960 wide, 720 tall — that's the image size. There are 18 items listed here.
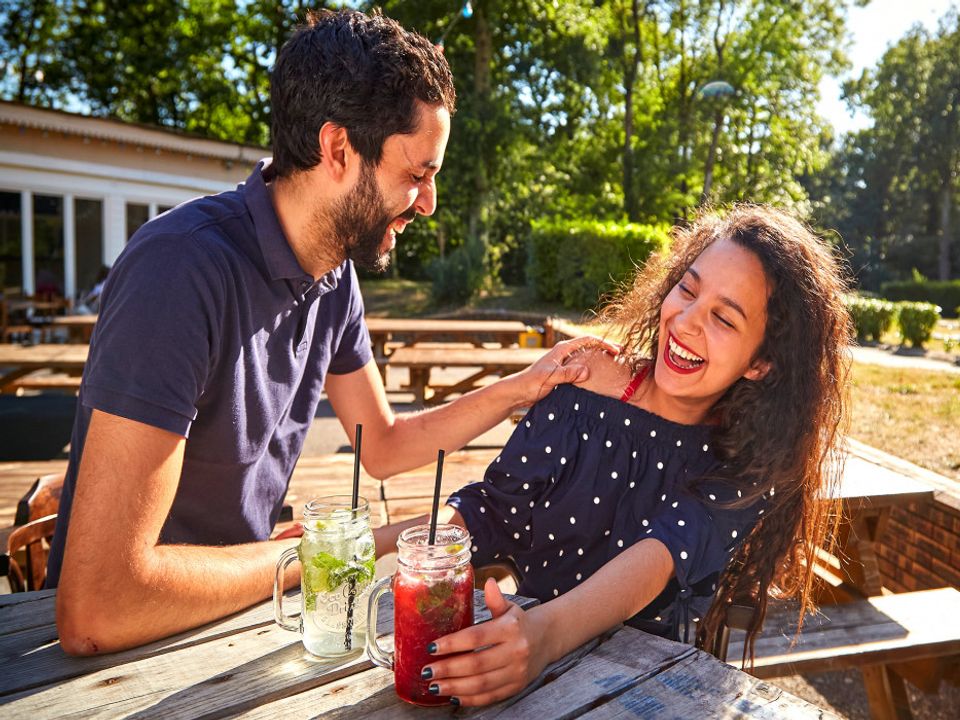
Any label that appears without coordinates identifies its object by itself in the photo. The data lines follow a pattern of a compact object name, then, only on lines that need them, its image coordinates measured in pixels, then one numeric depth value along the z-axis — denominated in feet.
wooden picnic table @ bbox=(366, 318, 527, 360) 25.86
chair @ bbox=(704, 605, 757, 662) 6.23
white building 41.27
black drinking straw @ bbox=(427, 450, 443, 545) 3.70
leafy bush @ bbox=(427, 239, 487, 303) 55.31
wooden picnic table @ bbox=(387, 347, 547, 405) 19.20
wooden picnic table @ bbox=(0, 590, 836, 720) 3.73
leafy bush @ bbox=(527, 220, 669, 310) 47.67
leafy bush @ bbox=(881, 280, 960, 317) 100.53
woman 5.95
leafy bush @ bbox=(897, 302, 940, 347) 46.60
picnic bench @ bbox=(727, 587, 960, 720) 8.23
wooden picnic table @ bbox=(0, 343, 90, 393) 18.04
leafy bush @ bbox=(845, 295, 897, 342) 51.24
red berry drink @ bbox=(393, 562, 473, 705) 3.66
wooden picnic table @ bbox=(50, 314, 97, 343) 24.59
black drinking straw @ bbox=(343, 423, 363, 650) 4.13
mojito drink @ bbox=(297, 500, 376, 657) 4.00
